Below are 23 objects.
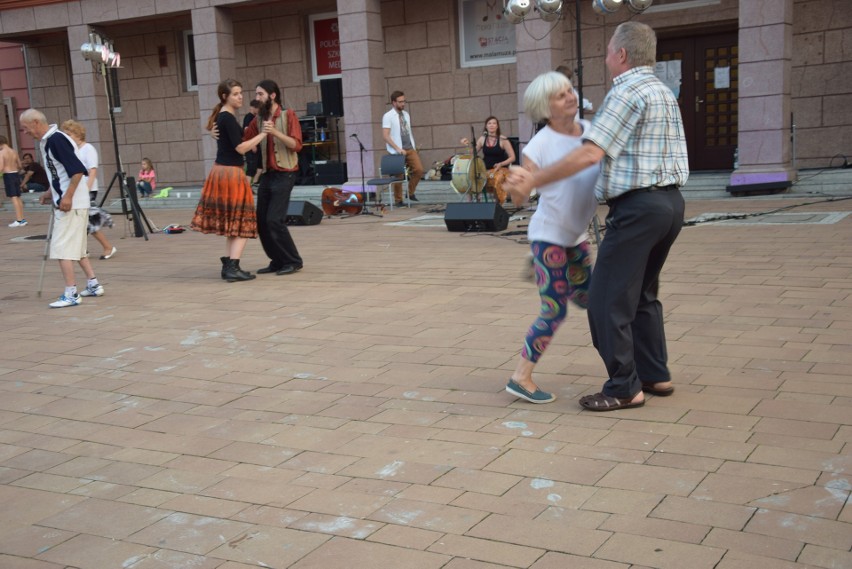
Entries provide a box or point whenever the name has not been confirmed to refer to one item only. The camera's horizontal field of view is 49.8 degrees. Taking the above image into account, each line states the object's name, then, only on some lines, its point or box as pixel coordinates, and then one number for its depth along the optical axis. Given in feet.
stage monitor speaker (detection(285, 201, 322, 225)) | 44.80
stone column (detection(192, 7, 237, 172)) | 60.23
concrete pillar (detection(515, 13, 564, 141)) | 50.80
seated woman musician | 43.73
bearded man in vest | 27.61
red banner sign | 64.03
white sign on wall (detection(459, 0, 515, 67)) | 58.44
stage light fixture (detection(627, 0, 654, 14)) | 39.04
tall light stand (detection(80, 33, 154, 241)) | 43.11
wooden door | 53.31
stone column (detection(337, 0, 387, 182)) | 55.47
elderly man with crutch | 25.18
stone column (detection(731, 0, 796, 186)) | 44.57
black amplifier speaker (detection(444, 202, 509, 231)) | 37.45
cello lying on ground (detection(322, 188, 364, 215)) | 49.47
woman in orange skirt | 27.53
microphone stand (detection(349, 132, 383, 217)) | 50.49
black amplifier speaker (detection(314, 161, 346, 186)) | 59.11
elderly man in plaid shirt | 12.82
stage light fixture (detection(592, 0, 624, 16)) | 38.78
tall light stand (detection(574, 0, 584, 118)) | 32.78
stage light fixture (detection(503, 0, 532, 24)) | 43.57
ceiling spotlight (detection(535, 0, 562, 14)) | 40.83
